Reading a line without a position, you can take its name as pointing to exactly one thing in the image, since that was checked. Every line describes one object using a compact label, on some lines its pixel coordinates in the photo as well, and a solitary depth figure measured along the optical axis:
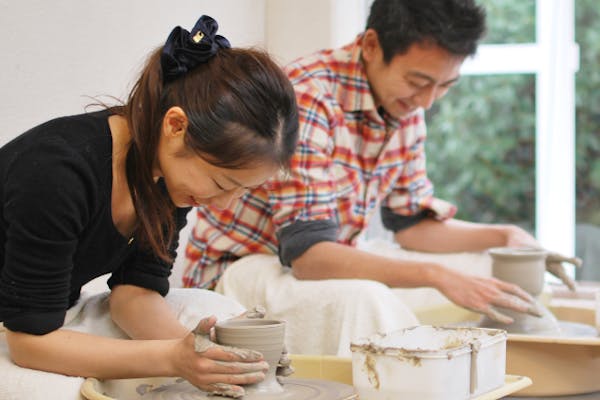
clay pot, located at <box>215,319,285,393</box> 2.09
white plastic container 2.11
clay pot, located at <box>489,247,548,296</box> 2.86
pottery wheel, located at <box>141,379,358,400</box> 2.10
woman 2.13
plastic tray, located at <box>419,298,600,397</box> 2.52
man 2.81
